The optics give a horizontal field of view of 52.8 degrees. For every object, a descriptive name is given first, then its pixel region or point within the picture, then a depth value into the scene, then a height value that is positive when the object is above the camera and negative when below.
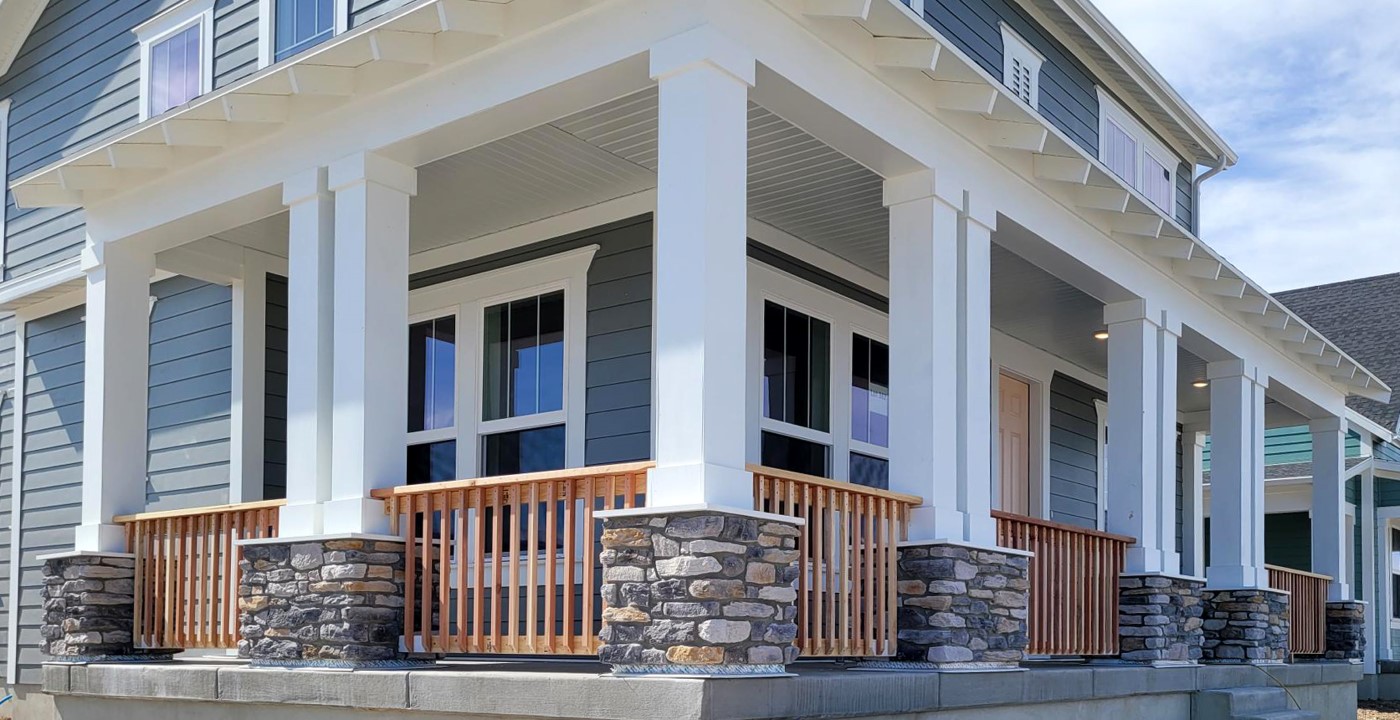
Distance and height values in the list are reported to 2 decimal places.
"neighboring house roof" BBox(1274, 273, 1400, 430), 23.12 +2.85
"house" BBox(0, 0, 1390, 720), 6.27 +0.77
